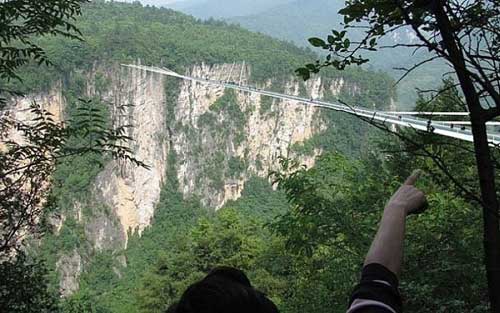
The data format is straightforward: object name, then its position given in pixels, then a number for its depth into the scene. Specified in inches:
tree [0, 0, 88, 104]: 80.9
